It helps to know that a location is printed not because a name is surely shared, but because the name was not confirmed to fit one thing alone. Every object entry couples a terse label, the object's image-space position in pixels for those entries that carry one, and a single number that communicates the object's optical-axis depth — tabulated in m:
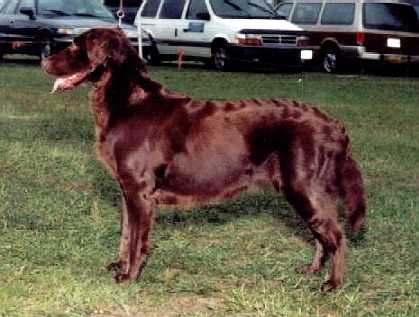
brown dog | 6.02
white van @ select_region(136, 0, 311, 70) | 24.81
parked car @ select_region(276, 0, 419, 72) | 25.62
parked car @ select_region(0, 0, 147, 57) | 24.92
